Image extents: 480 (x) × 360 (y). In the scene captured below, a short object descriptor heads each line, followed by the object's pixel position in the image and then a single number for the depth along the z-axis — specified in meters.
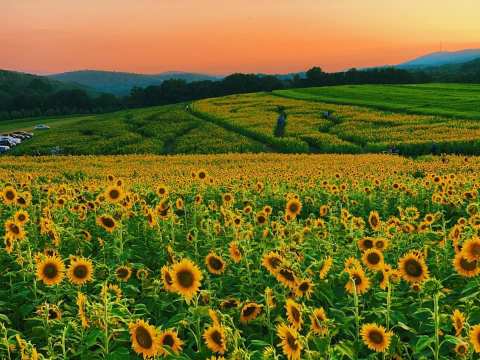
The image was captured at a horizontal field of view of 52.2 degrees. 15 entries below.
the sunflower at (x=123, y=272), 5.00
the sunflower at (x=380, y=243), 5.44
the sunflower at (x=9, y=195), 7.27
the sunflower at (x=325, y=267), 4.29
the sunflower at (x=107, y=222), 6.32
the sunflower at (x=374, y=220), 6.47
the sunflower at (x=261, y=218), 7.03
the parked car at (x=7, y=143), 54.18
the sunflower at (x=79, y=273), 4.37
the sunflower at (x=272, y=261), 4.22
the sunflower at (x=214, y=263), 4.77
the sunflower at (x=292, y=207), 6.54
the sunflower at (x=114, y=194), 7.07
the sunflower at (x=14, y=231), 5.35
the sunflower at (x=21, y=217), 6.03
